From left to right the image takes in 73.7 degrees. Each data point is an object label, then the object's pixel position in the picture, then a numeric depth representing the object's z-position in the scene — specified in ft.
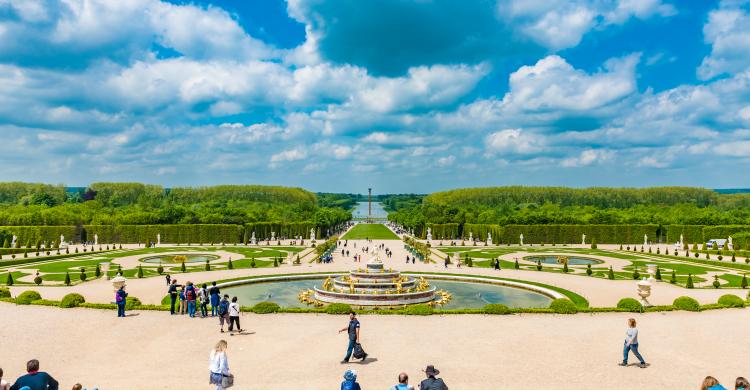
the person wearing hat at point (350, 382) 32.78
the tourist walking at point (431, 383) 32.55
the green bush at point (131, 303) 75.77
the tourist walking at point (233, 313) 60.75
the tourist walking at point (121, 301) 69.44
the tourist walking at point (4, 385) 31.52
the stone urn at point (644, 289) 84.33
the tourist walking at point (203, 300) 70.69
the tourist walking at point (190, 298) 70.59
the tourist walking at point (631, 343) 47.19
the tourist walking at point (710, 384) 29.96
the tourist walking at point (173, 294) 71.15
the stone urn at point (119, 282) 83.05
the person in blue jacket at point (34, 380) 31.35
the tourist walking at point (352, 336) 49.01
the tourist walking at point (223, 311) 61.57
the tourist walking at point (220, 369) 37.01
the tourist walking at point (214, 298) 70.69
